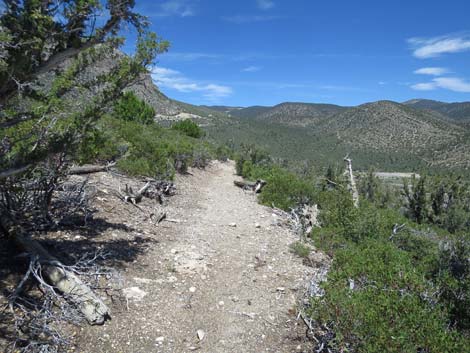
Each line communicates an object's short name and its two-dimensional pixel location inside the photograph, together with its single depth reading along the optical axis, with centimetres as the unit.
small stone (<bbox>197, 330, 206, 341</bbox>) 426
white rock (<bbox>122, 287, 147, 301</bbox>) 477
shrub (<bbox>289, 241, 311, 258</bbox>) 714
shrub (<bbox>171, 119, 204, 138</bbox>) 2783
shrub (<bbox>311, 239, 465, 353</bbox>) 333
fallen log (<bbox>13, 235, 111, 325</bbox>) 403
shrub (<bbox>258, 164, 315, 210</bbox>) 1192
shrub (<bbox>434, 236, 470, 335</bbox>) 499
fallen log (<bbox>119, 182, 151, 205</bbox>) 849
